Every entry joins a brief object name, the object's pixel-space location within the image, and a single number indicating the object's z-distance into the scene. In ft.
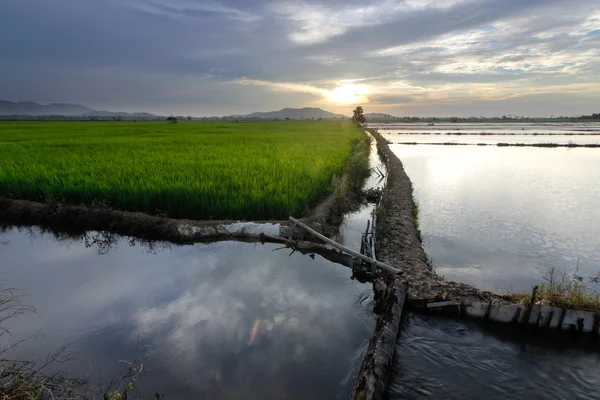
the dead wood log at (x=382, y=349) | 8.44
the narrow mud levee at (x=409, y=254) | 13.15
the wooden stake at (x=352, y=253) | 13.85
